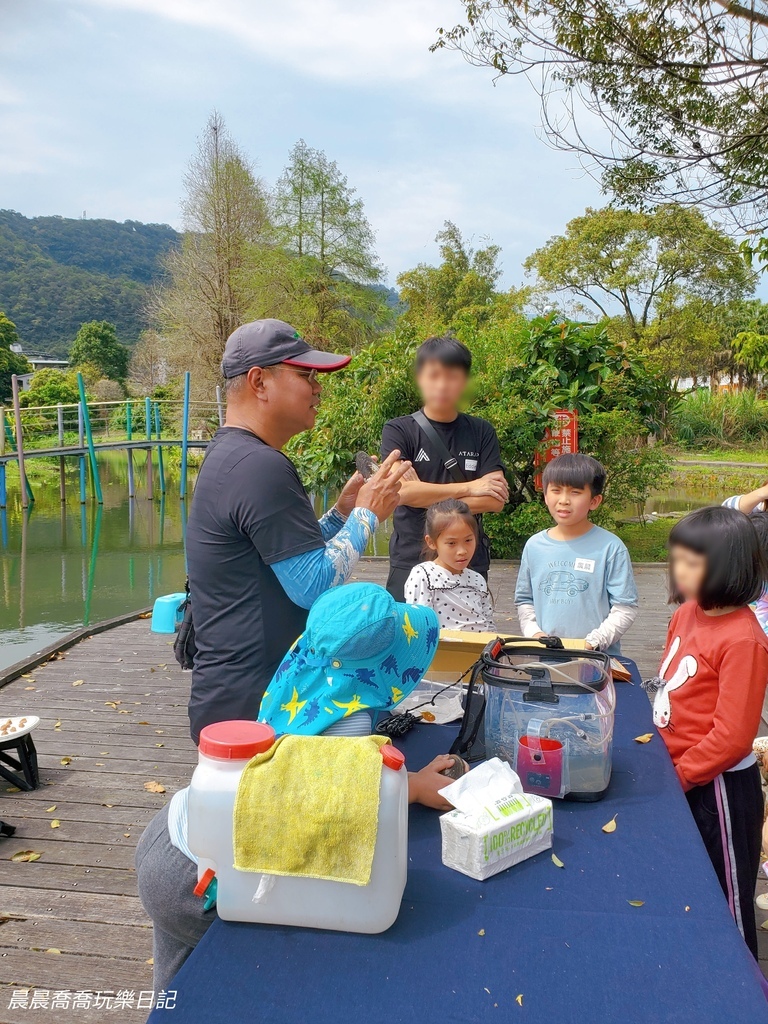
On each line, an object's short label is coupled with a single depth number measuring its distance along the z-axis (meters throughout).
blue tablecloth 1.01
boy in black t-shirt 2.86
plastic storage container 1.53
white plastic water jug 1.12
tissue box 1.28
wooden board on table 2.27
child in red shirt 1.74
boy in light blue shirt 2.67
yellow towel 1.09
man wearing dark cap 1.59
